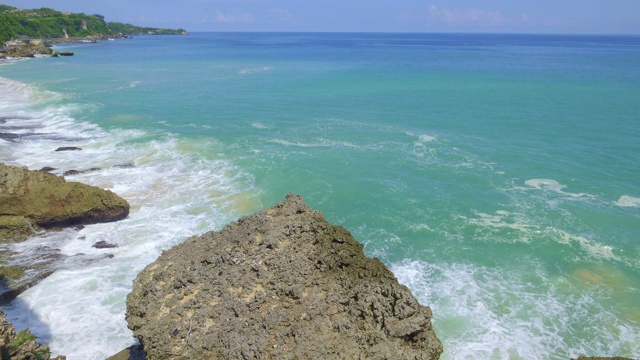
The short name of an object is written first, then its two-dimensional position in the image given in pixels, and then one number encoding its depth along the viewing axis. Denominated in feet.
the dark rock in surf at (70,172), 99.66
